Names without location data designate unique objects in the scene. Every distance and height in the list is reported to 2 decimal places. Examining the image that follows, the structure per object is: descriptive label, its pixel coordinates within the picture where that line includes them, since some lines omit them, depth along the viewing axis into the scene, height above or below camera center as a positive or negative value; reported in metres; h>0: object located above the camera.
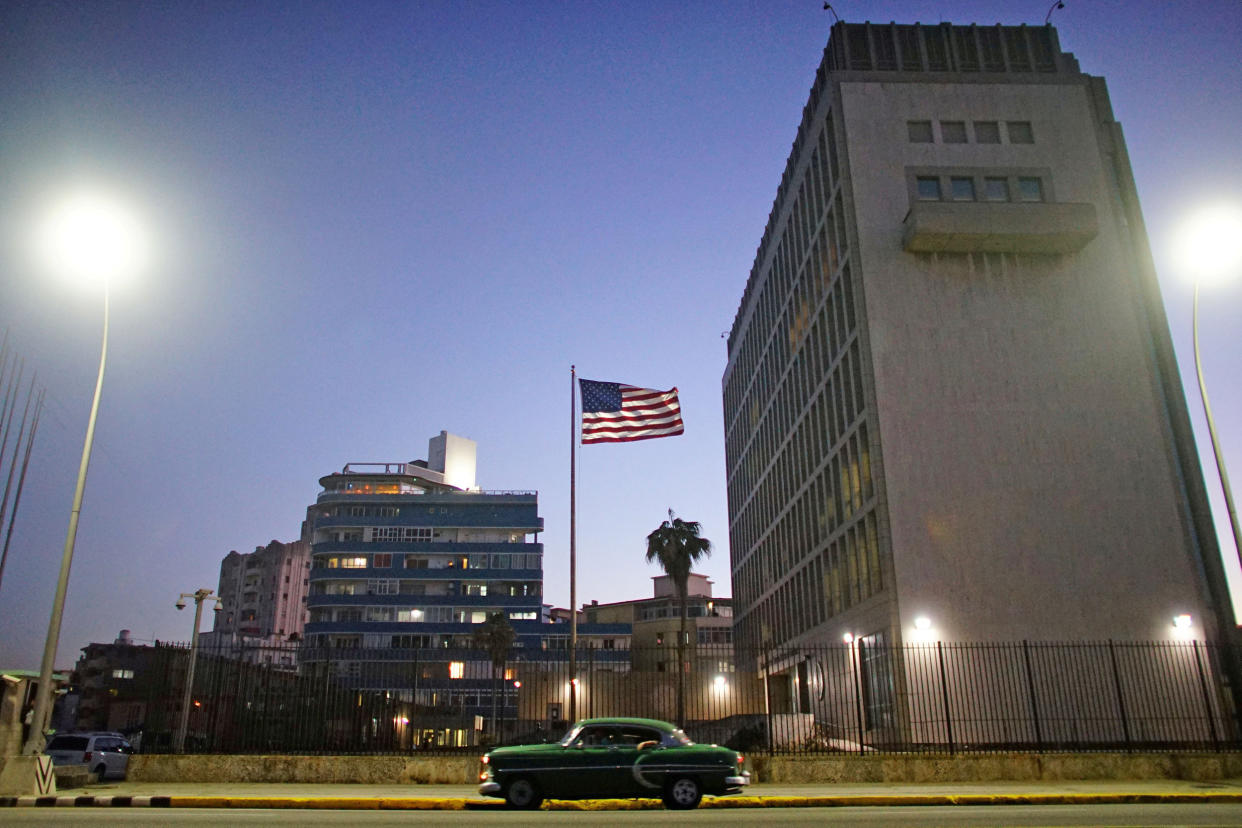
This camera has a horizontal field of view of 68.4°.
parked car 25.31 -0.57
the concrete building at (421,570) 88.00 +15.13
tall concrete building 36.69 +14.99
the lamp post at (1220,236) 21.52 +10.92
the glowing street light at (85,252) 19.36 +10.25
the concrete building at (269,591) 144.12 +21.19
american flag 30.11 +9.88
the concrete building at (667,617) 99.38 +11.85
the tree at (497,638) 77.25 +7.25
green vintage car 16.28 -0.80
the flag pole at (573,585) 23.52 +3.95
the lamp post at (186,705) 21.16 +0.57
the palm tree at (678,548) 71.50 +13.22
